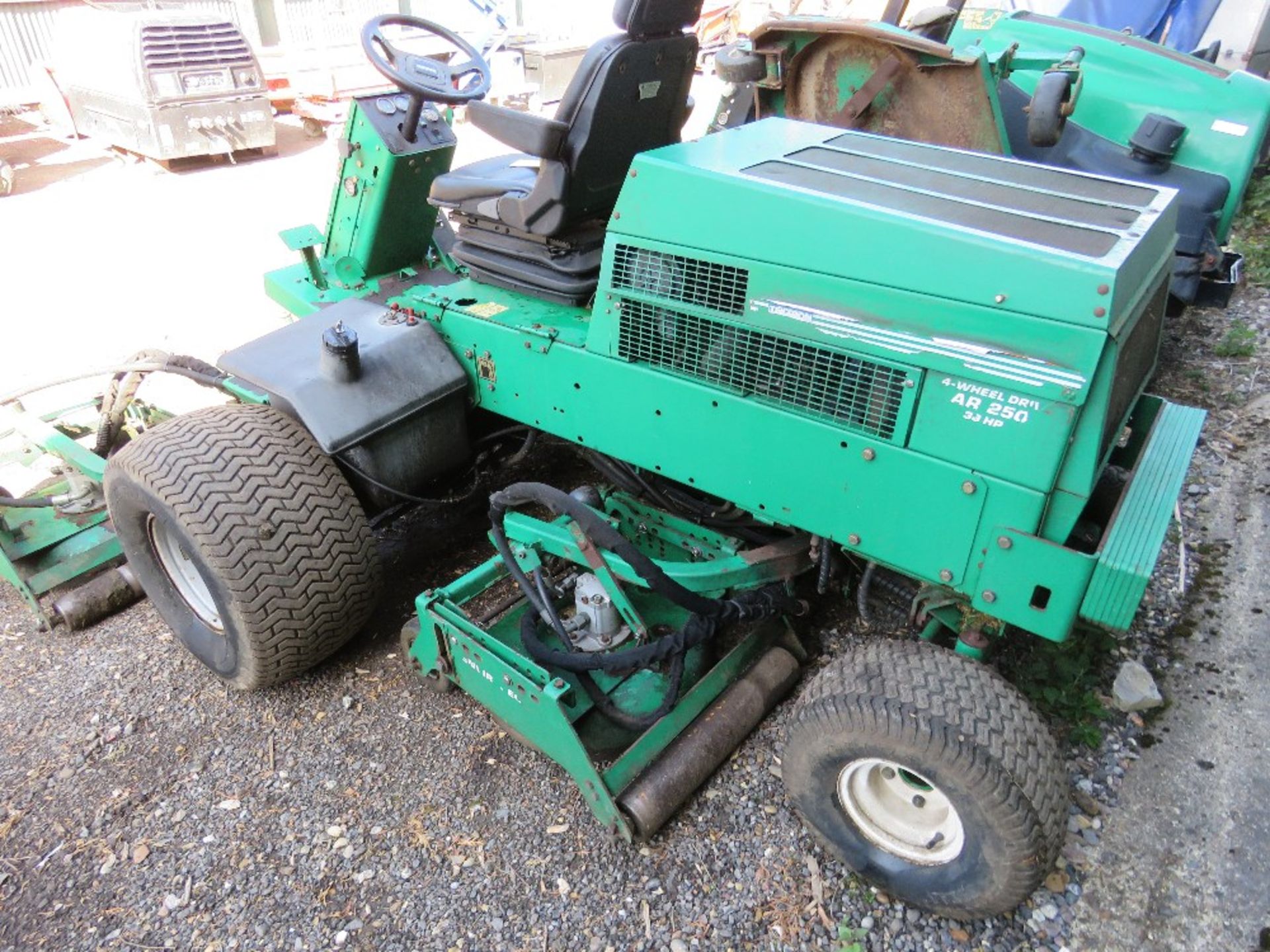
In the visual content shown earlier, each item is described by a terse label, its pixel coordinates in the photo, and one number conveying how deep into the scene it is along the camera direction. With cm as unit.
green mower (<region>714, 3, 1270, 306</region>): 445
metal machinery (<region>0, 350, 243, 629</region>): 331
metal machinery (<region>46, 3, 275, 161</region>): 850
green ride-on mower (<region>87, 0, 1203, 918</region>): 203
